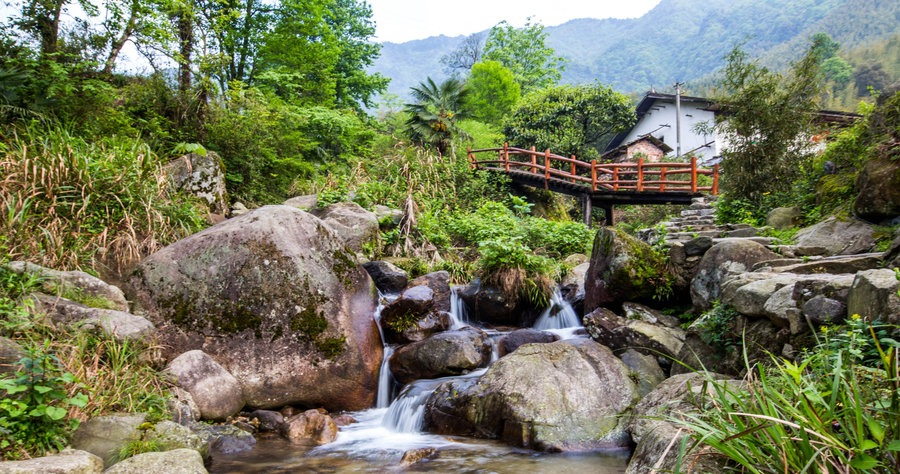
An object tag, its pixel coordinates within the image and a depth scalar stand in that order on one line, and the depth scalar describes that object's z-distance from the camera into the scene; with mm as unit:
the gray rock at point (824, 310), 3588
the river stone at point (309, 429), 5355
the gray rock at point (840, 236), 5499
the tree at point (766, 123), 9109
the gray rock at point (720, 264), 5816
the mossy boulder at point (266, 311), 5840
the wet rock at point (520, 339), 7199
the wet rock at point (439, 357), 6543
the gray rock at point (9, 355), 3879
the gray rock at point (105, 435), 3900
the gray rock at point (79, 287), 5043
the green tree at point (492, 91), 30078
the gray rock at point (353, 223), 10047
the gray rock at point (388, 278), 8922
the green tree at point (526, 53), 34531
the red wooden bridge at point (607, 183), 15055
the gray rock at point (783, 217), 7942
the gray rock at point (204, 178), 10055
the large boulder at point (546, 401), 5004
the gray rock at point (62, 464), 3113
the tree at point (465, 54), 43750
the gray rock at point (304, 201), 11771
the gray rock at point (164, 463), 3564
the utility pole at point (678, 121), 24783
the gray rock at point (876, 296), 2941
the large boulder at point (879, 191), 5273
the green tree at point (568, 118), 22328
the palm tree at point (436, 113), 18938
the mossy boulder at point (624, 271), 6969
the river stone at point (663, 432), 2271
